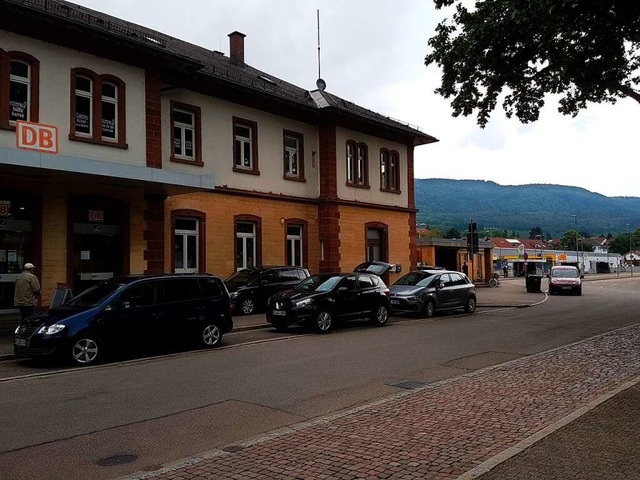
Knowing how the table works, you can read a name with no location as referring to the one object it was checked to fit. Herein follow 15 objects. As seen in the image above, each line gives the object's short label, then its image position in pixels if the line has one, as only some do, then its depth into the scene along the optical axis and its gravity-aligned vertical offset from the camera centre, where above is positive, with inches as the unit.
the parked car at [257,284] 754.1 -21.3
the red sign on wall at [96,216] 692.7 +66.6
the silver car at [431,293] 773.9 -38.8
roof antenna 1211.9 +382.9
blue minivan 408.5 -36.6
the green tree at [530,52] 509.7 +216.5
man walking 527.2 -17.5
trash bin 1381.6 -51.3
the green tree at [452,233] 4344.7 +230.7
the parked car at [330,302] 588.4 -37.1
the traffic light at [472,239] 1023.6 +43.6
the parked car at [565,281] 1300.4 -43.1
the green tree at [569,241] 5533.5 +198.1
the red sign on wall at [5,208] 614.9 +68.9
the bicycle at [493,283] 1630.2 -55.1
